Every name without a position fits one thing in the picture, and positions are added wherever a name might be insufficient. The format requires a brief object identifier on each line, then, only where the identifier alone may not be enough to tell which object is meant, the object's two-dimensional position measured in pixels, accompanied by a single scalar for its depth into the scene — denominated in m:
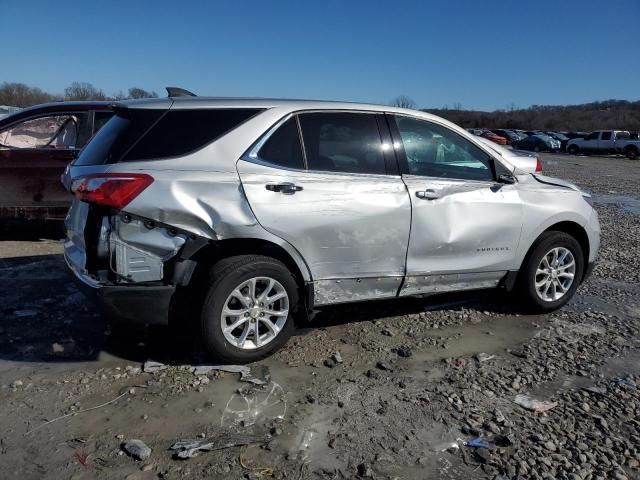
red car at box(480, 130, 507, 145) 48.32
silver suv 3.53
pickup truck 39.19
